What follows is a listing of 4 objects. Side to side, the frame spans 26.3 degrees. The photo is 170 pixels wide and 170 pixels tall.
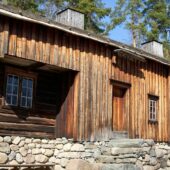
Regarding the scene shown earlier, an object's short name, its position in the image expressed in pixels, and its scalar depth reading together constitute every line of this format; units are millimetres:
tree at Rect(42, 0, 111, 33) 32719
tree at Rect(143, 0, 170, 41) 37375
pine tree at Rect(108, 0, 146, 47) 37438
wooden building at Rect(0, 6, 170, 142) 12781
